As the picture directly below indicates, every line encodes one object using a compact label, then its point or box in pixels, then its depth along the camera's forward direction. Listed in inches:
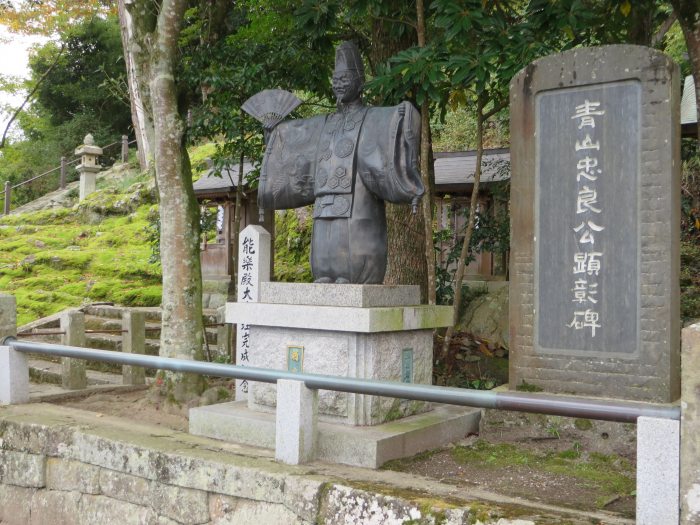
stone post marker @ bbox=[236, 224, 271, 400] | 273.1
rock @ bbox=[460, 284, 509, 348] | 401.7
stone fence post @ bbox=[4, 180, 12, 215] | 987.3
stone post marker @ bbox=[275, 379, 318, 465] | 149.4
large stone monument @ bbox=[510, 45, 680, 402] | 193.6
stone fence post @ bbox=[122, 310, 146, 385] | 359.6
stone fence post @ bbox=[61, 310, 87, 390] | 335.0
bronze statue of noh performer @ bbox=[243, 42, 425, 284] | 184.4
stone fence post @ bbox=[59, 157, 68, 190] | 1005.8
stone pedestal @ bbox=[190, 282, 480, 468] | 173.2
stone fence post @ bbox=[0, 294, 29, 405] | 218.4
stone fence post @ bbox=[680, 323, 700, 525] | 105.0
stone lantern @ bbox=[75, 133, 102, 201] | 945.5
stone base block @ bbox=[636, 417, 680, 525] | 107.0
